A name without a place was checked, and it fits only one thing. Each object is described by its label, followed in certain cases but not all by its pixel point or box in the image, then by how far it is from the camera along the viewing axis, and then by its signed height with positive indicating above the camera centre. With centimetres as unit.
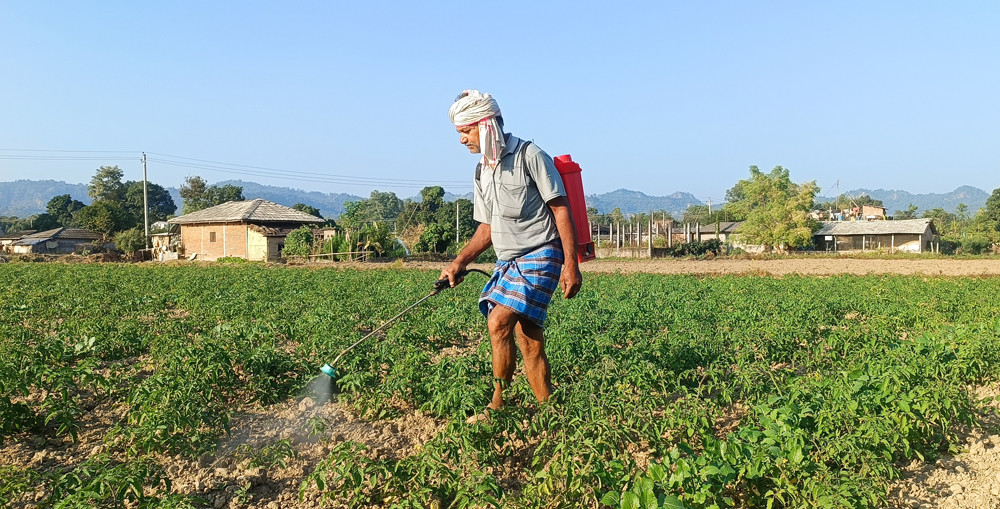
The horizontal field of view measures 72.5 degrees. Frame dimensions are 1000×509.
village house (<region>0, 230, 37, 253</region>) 5919 +133
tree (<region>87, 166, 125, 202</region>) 8525 +848
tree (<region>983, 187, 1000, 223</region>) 6593 +300
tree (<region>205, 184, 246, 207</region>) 7912 +701
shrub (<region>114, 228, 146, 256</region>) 4491 +69
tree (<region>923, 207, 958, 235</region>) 6771 +304
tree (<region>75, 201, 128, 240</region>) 5719 +288
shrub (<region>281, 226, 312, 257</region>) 3578 +38
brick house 3809 +122
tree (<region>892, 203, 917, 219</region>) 7462 +331
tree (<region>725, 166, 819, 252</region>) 5084 +186
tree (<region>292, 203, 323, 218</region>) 6959 +440
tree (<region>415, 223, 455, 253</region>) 4047 +53
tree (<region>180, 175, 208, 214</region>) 7662 +698
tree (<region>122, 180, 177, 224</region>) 7911 +681
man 395 +6
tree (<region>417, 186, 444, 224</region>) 8968 +643
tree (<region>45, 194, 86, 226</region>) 8262 +563
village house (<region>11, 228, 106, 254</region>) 5784 +100
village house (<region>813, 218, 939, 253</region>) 5209 +44
